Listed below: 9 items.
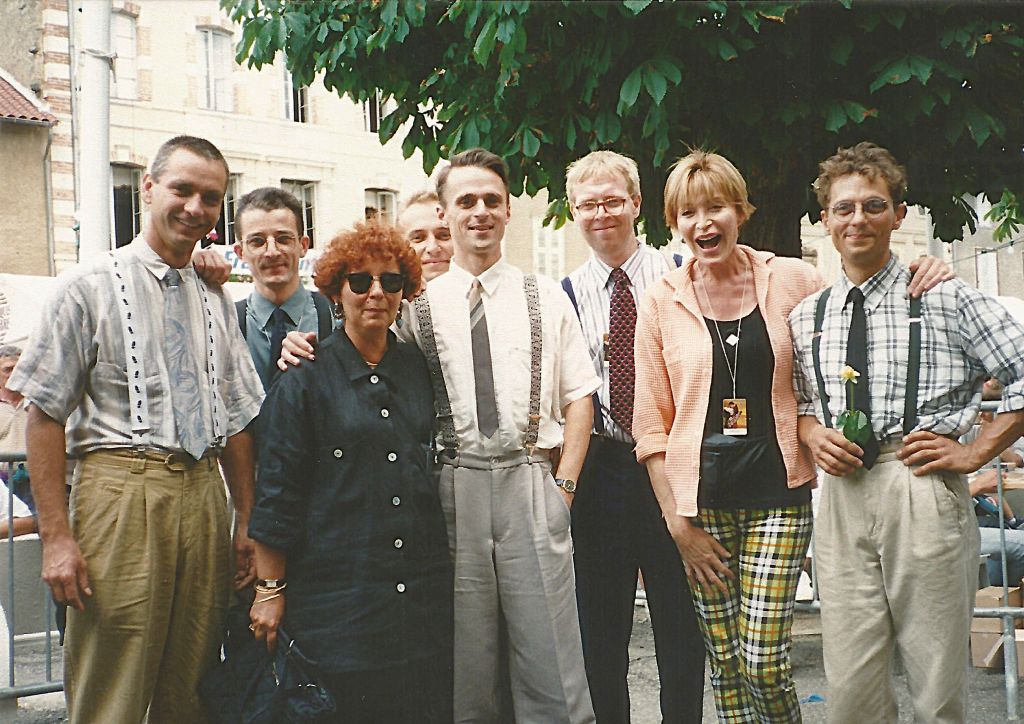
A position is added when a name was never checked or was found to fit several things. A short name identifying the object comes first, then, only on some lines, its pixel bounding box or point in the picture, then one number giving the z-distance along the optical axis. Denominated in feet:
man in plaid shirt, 11.04
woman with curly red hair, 10.94
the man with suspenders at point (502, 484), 11.66
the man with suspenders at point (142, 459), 10.77
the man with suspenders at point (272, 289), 13.43
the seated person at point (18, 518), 16.65
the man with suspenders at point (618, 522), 12.92
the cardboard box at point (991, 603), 18.51
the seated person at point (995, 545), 19.92
